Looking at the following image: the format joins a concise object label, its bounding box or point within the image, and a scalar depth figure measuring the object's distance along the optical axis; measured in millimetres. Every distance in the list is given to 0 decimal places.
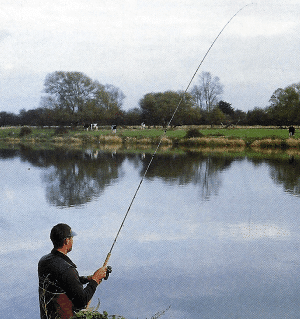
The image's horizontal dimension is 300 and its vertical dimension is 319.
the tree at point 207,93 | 57188
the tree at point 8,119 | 65894
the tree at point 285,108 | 42594
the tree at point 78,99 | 54656
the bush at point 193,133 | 40791
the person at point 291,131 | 38181
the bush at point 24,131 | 51719
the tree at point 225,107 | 56906
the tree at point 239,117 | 49000
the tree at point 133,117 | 57344
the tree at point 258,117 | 44719
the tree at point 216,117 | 51812
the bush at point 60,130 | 49875
